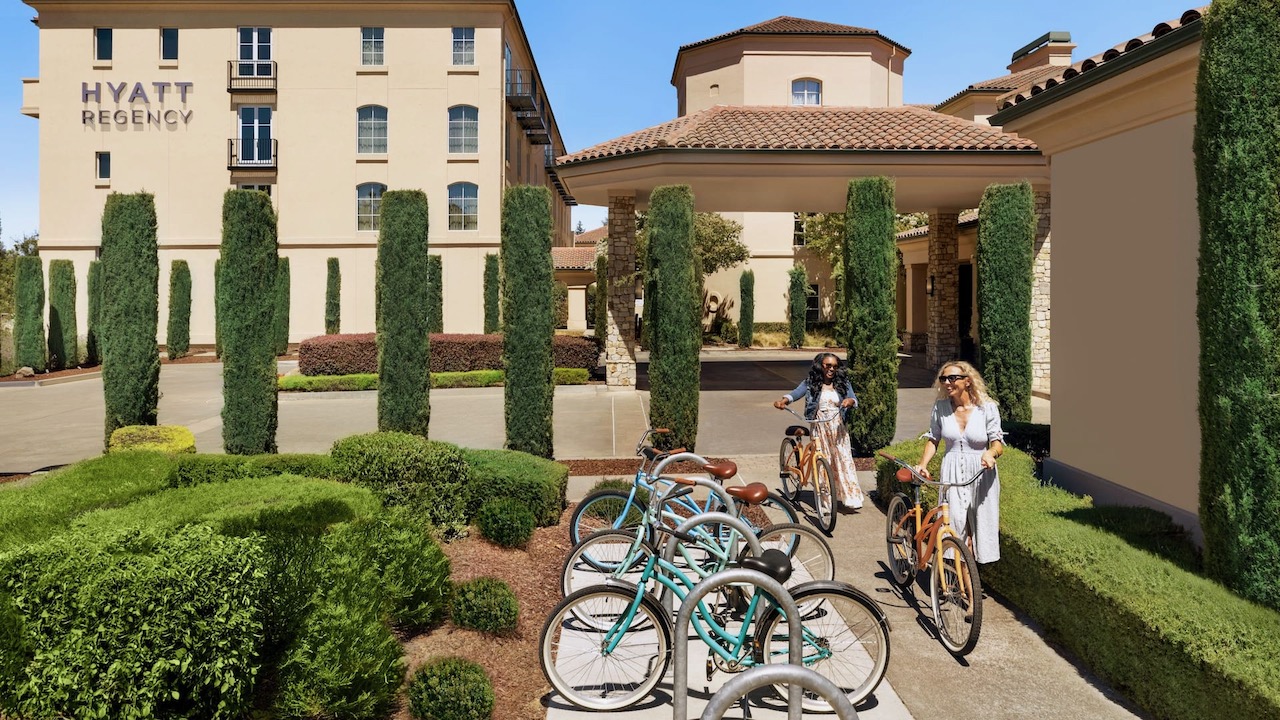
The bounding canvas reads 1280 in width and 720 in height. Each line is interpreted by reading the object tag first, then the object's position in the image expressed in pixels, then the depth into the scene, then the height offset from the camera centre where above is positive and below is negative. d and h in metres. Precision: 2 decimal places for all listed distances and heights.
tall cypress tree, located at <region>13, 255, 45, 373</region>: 28.08 +0.60
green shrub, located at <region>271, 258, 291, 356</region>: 31.59 +1.04
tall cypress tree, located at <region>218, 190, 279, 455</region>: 10.84 +0.15
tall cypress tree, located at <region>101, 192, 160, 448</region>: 11.29 +0.39
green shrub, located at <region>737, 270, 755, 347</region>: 37.25 +1.06
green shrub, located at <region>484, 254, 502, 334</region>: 30.17 +1.44
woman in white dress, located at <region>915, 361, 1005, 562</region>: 6.20 -0.98
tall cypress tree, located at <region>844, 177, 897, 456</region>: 12.62 +0.39
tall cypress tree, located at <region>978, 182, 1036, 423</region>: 12.87 +0.65
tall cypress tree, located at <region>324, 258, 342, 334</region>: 32.22 +1.36
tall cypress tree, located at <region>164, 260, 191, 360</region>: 31.72 +0.88
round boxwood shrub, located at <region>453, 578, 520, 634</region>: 5.85 -2.03
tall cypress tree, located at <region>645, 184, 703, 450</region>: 12.73 +0.19
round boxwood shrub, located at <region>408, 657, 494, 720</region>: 4.50 -2.06
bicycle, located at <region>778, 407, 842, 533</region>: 8.71 -1.60
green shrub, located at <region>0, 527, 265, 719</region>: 3.96 -1.49
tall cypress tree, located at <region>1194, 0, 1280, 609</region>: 4.91 +0.22
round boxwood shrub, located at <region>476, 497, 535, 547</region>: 7.77 -1.86
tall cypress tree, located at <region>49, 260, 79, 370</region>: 29.83 +0.56
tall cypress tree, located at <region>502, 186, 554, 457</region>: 11.21 +0.23
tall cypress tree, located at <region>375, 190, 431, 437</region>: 10.82 +0.19
